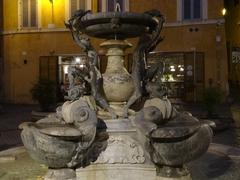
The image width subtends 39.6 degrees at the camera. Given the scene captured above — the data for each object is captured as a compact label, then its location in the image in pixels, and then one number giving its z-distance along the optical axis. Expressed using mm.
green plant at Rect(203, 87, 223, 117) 10594
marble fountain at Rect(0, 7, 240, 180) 3704
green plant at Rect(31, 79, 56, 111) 11965
